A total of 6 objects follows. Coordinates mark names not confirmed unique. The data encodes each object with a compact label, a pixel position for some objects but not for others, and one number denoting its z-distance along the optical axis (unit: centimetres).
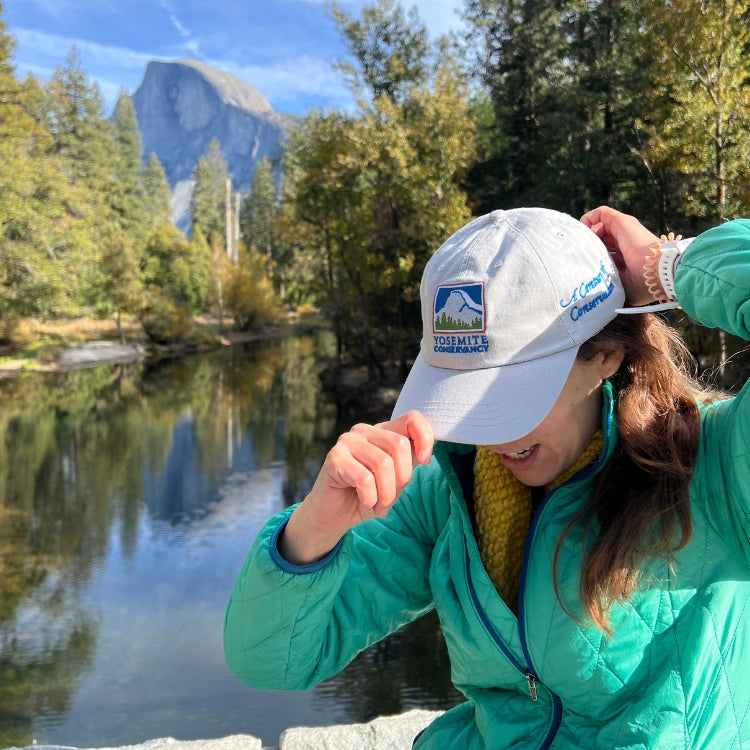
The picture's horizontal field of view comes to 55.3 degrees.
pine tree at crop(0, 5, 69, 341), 1838
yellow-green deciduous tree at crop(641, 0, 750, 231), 926
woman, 107
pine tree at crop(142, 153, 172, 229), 4809
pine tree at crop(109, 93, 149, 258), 3797
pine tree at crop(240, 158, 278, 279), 5291
